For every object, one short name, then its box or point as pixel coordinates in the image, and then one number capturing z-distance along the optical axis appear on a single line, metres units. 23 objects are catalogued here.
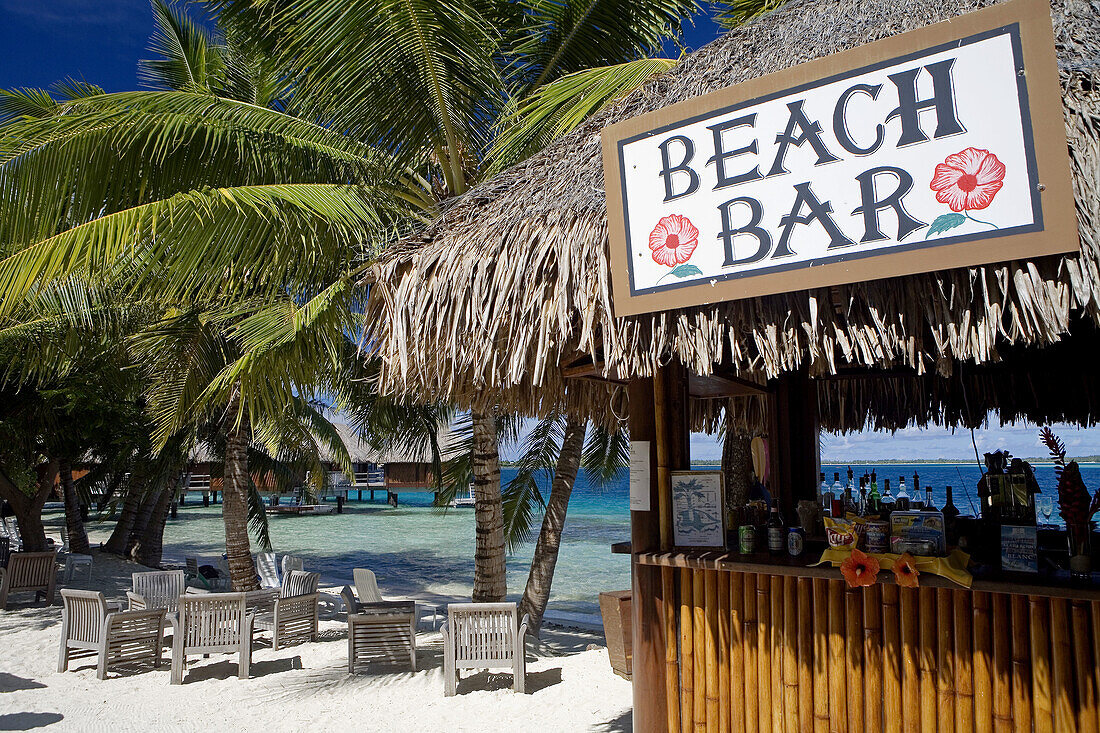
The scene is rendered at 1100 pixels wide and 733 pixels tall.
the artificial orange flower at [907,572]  2.81
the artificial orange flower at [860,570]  2.88
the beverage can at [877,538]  2.97
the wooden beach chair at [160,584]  9.01
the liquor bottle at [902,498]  4.00
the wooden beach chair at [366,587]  8.78
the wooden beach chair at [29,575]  10.50
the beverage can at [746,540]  3.33
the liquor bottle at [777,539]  3.34
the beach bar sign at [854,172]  2.21
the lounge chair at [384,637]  7.02
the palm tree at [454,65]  5.50
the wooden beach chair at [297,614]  7.94
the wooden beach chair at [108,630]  7.05
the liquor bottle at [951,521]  3.47
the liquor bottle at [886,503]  4.21
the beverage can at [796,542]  3.26
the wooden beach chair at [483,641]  6.33
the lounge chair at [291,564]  10.46
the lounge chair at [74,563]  11.45
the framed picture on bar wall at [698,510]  3.47
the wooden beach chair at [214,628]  6.90
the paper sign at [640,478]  3.60
